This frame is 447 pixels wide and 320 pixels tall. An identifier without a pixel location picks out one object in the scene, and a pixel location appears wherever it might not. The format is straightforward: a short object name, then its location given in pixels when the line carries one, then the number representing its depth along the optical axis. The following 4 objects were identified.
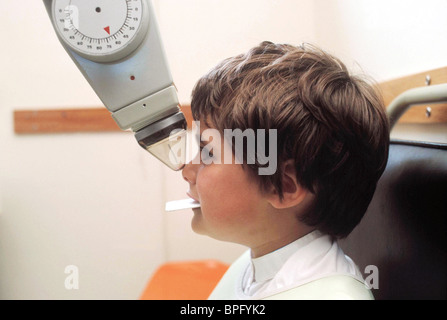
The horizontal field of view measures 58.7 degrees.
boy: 0.51
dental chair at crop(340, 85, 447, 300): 0.48
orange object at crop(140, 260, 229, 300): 0.97
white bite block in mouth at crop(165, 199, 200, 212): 0.60
